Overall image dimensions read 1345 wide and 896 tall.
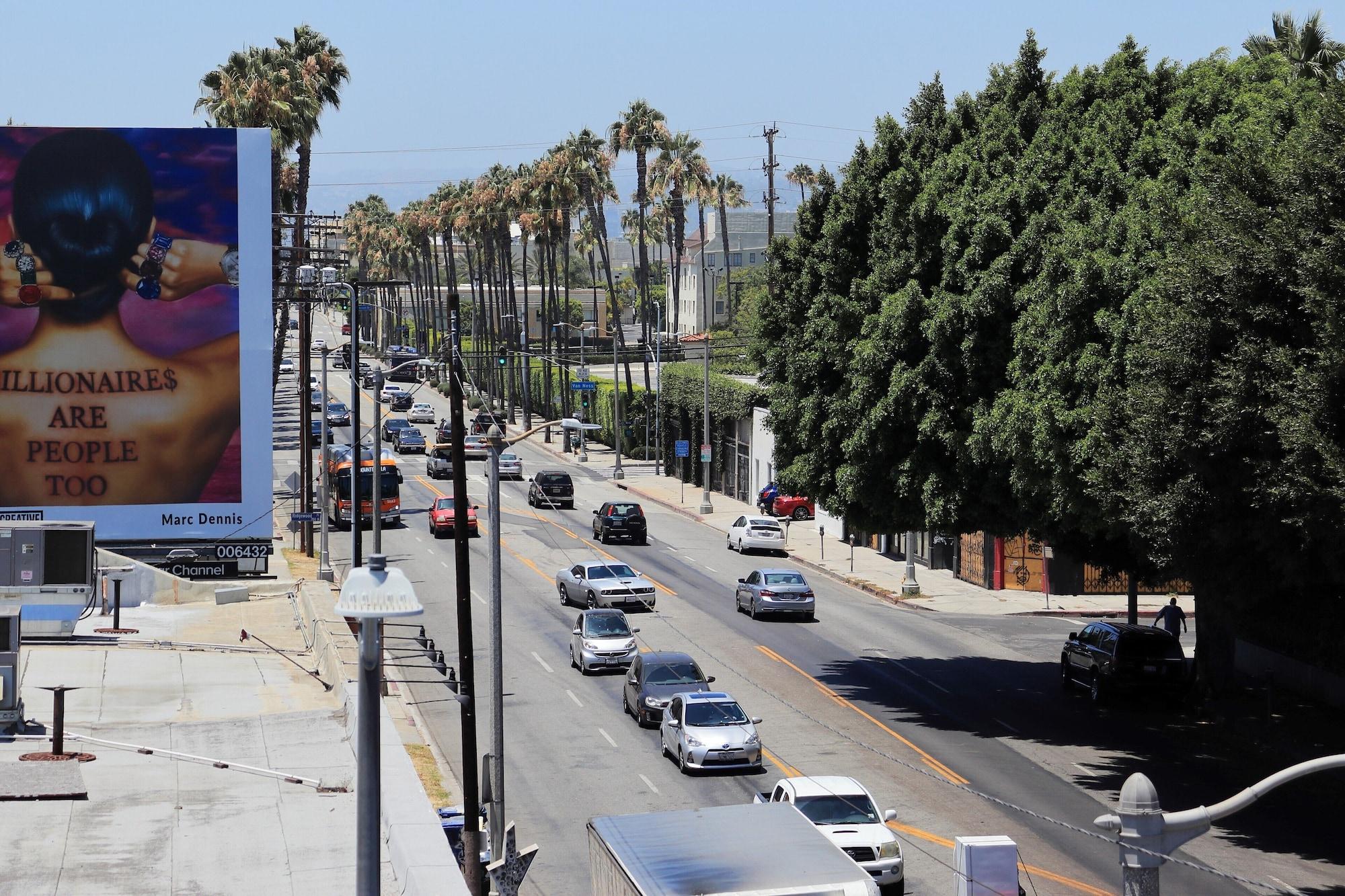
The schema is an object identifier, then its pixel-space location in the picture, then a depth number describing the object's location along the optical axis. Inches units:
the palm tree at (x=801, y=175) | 7190.0
